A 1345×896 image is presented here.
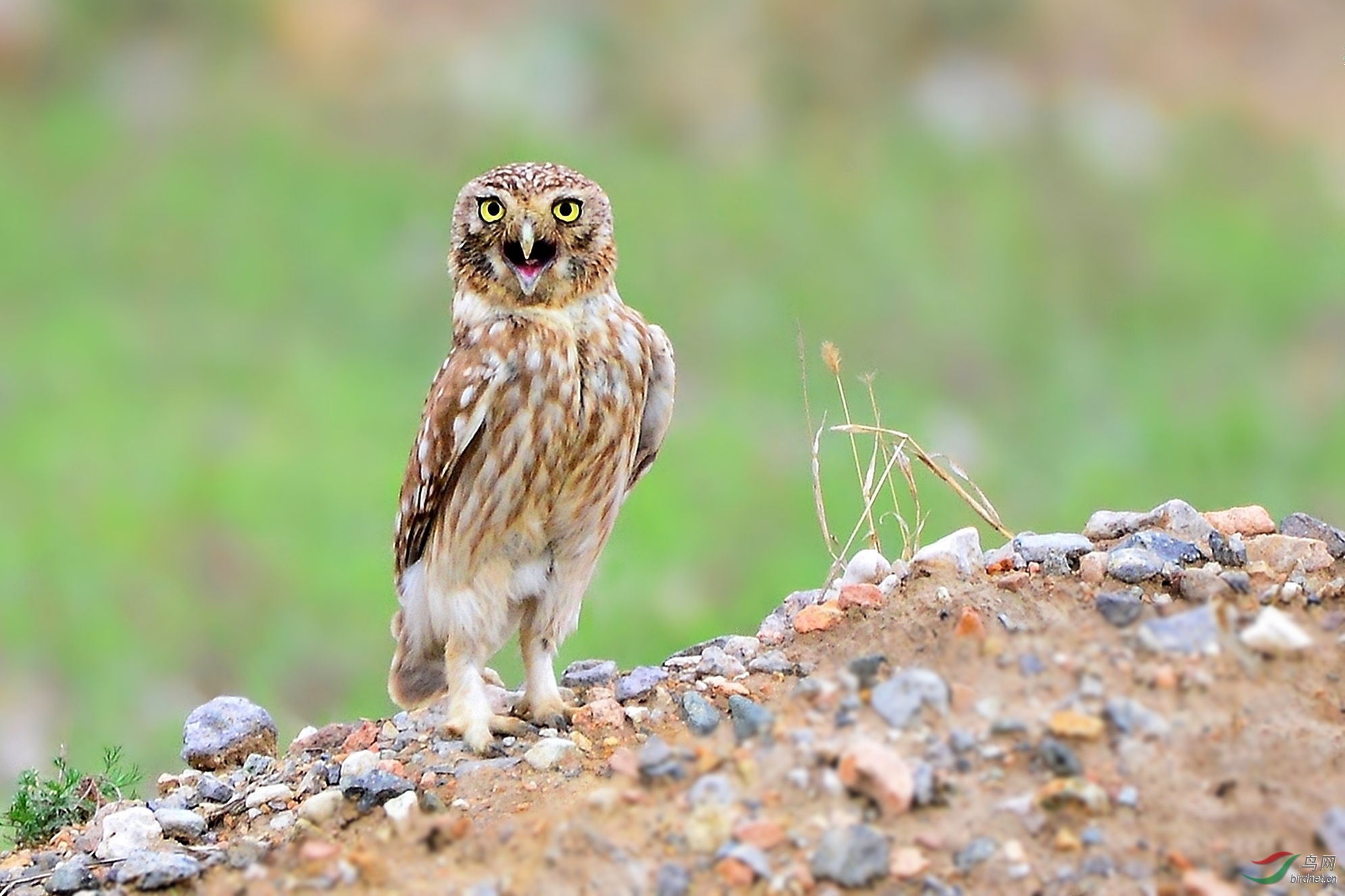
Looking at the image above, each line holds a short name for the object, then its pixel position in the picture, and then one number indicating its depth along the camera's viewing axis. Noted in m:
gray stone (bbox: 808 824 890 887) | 7.43
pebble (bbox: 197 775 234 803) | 10.97
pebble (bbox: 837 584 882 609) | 10.95
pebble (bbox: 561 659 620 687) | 12.70
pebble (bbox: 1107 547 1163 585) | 10.34
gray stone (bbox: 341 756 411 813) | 10.22
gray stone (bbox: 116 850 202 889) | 9.42
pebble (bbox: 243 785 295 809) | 10.69
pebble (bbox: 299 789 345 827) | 10.09
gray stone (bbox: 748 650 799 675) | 11.04
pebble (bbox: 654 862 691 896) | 7.50
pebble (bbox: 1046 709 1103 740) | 7.84
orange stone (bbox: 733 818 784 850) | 7.61
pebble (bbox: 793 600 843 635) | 11.12
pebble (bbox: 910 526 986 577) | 10.80
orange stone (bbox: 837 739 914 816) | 7.62
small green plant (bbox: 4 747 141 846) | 11.11
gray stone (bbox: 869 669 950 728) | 8.02
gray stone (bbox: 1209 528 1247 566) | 10.65
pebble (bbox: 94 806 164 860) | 10.07
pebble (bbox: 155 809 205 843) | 10.39
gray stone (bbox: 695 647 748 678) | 11.27
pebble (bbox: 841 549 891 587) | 11.40
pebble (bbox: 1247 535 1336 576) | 10.54
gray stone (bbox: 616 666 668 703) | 11.62
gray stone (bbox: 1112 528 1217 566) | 10.58
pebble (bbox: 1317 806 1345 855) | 7.43
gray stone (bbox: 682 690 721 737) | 10.62
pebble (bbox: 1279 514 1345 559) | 11.02
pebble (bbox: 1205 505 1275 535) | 11.19
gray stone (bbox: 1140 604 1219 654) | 8.20
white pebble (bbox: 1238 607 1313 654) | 8.35
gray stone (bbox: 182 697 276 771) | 11.87
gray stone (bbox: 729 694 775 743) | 8.22
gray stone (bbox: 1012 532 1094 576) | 10.80
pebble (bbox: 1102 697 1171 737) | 7.86
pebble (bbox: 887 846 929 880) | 7.40
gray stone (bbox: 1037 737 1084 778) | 7.72
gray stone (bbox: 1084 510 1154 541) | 11.32
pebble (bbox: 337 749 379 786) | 10.70
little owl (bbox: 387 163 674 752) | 11.47
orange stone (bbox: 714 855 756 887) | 7.50
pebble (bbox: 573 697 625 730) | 11.40
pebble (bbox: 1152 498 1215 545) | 10.98
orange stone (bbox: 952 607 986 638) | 8.53
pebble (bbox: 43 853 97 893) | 9.72
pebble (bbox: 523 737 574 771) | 10.85
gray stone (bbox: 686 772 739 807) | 7.89
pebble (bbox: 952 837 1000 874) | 7.45
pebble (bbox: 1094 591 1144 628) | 8.43
